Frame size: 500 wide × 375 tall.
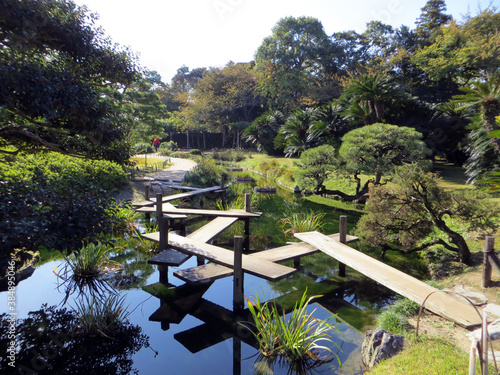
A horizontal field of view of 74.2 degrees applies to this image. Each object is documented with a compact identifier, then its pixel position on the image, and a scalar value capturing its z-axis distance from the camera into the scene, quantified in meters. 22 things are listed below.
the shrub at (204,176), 15.80
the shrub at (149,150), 33.08
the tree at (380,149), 10.56
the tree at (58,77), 3.50
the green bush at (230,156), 27.43
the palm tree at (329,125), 19.06
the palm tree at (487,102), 8.36
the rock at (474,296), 4.74
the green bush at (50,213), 2.78
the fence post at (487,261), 5.28
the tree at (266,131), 27.28
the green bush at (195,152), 32.04
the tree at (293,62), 29.92
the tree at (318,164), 12.09
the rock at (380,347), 3.95
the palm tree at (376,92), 15.13
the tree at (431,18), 25.82
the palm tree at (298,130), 21.33
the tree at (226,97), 33.59
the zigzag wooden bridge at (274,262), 4.50
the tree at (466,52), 16.70
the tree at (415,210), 6.29
